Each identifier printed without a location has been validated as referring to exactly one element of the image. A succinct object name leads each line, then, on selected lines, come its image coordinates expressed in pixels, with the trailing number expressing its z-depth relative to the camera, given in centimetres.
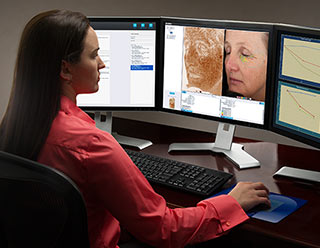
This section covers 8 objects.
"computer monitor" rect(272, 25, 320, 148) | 152
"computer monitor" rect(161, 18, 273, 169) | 172
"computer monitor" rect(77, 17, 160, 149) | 190
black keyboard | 152
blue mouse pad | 137
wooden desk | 130
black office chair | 95
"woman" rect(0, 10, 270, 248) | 111
